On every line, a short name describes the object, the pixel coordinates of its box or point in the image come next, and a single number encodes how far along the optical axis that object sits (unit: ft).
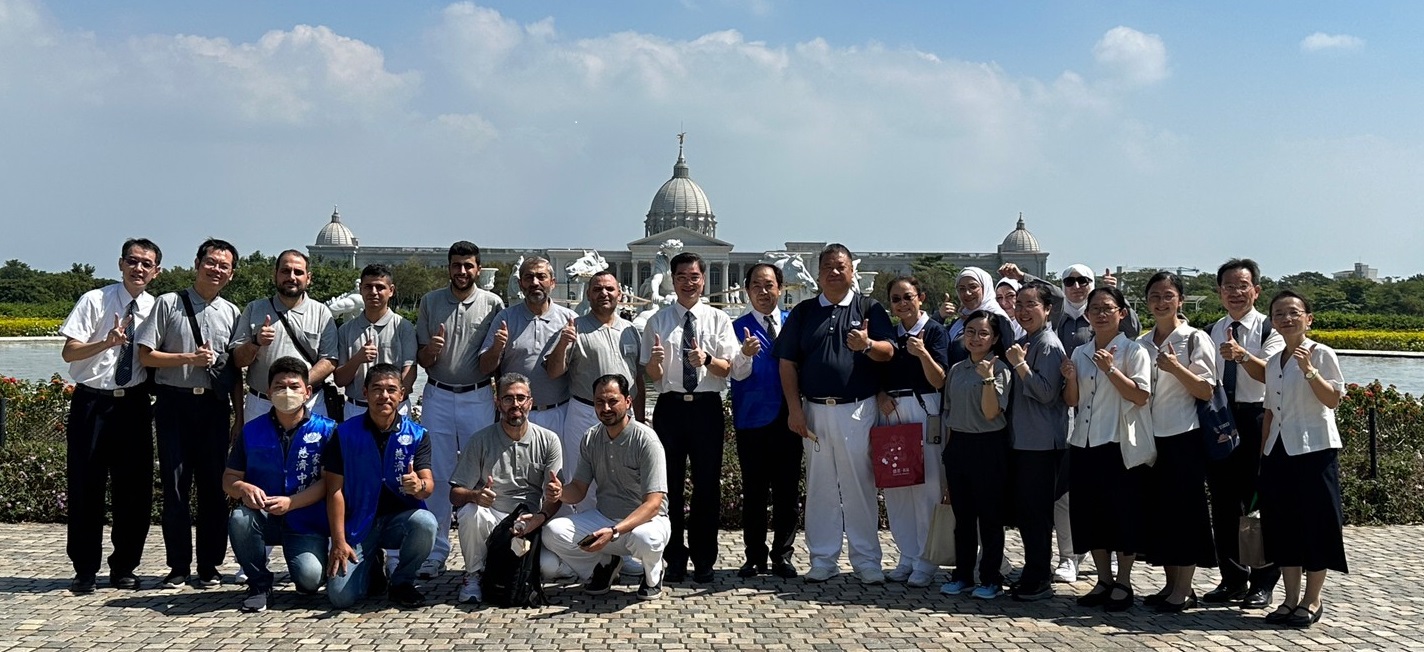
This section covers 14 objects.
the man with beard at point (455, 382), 20.93
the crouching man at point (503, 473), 18.16
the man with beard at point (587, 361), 20.58
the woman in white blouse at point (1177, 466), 17.81
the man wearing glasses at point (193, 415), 19.49
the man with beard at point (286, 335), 19.71
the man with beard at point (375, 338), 20.34
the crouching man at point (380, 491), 17.95
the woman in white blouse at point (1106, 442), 17.92
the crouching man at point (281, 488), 17.81
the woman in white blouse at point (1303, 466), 17.10
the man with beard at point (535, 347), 20.74
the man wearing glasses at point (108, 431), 19.19
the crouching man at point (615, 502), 18.22
